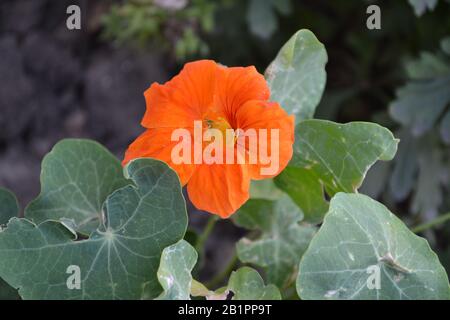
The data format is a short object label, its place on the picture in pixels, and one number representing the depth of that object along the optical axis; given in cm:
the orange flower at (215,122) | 34
